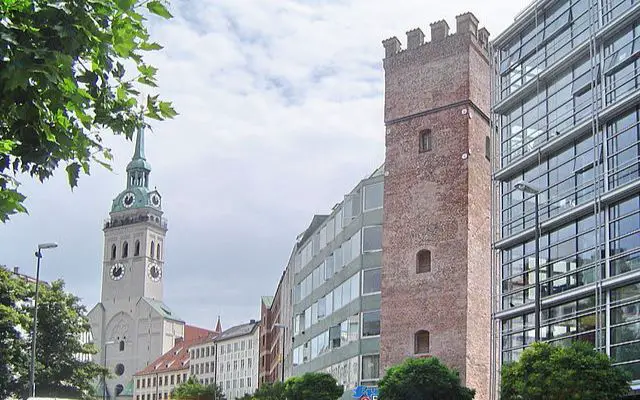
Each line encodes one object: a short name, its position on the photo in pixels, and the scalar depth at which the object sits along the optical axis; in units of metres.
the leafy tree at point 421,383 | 41.25
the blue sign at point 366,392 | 46.12
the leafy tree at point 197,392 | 126.81
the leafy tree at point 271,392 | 57.83
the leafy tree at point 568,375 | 29.14
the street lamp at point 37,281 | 47.19
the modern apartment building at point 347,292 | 57.38
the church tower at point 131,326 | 186.25
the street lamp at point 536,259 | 30.03
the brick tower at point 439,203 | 52.22
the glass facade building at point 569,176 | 34.56
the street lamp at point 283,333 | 86.90
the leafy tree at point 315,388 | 51.22
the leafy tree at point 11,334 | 59.47
